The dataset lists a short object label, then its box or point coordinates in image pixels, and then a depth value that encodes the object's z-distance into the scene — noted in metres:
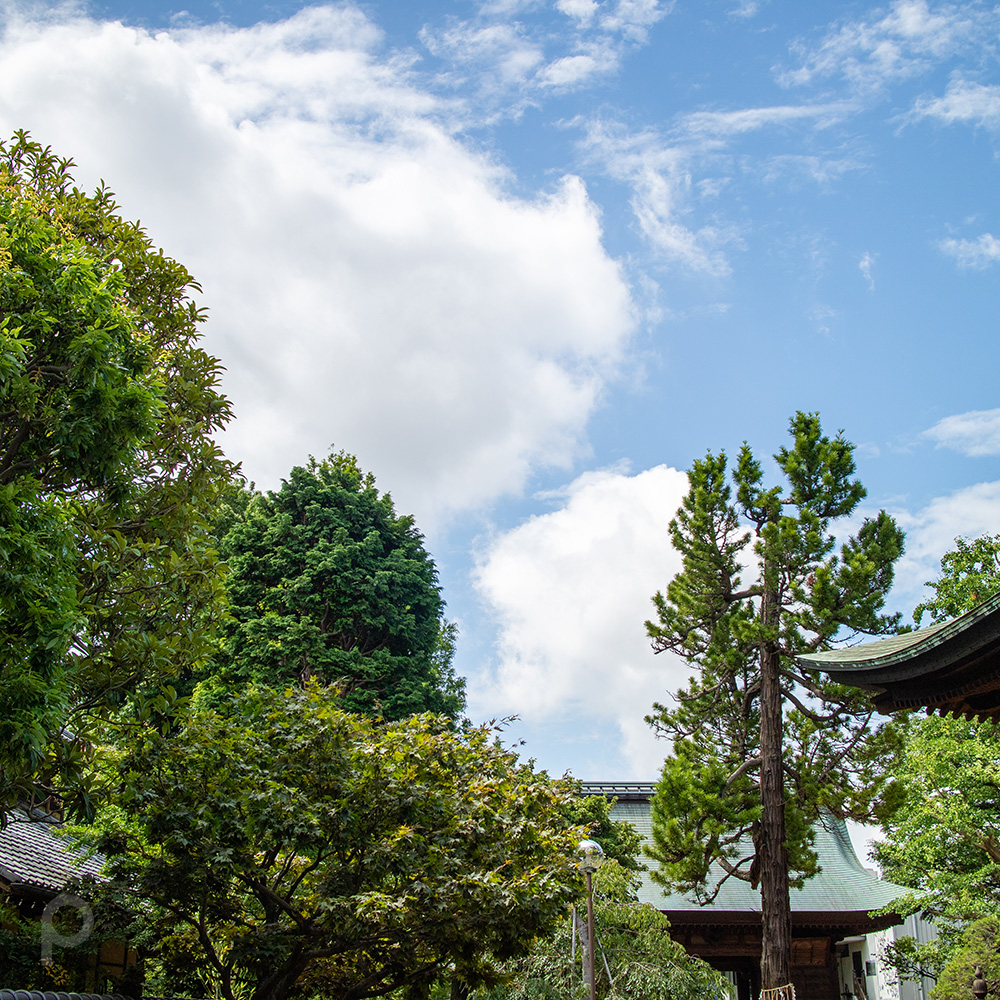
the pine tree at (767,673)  14.41
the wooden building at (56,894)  9.87
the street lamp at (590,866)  10.05
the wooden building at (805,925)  18.78
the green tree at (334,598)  19.48
